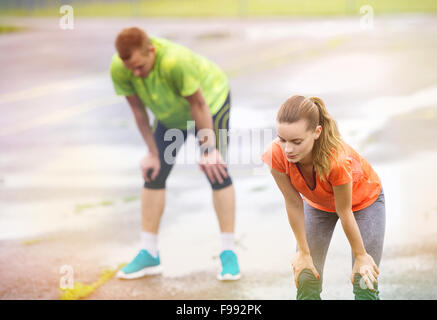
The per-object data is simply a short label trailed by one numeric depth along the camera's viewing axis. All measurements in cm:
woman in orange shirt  542
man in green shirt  810
